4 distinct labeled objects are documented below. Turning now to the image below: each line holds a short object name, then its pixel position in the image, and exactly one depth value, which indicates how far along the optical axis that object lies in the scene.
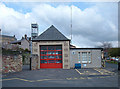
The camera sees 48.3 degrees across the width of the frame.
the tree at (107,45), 66.38
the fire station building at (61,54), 20.38
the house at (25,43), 49.94
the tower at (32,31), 23.73
